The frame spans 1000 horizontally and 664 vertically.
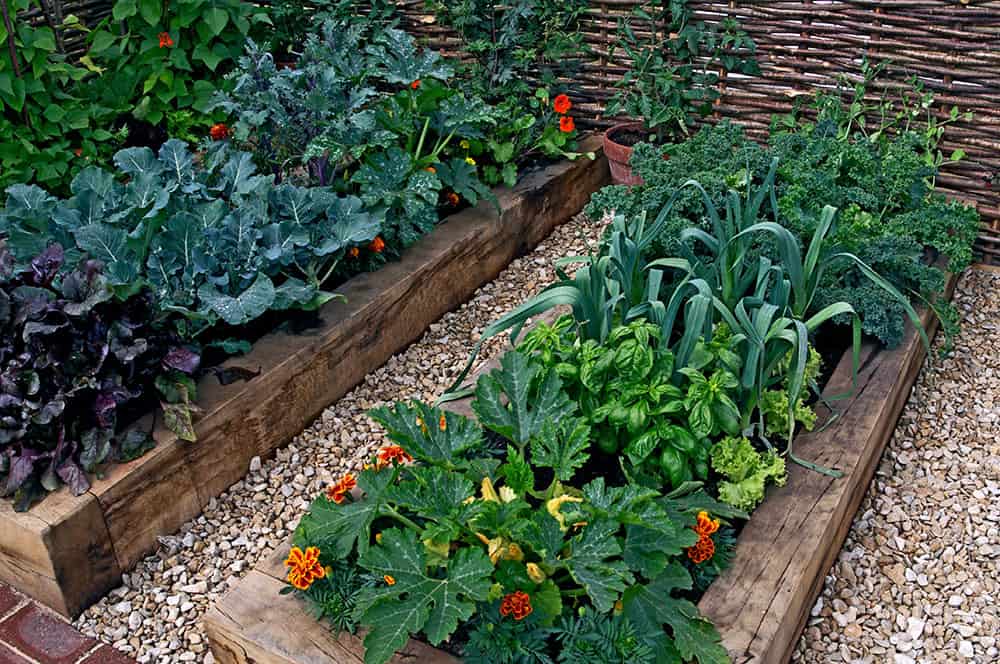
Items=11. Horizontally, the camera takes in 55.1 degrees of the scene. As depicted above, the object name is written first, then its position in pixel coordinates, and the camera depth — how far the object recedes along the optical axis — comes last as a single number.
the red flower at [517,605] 1.86
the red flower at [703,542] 2.05
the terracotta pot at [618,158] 4.28
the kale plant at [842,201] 2.88
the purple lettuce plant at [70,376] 2.44
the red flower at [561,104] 4.38
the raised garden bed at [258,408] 2.40
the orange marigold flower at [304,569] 2.00
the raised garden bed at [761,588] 1.95
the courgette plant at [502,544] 1.81
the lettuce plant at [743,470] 2.26
